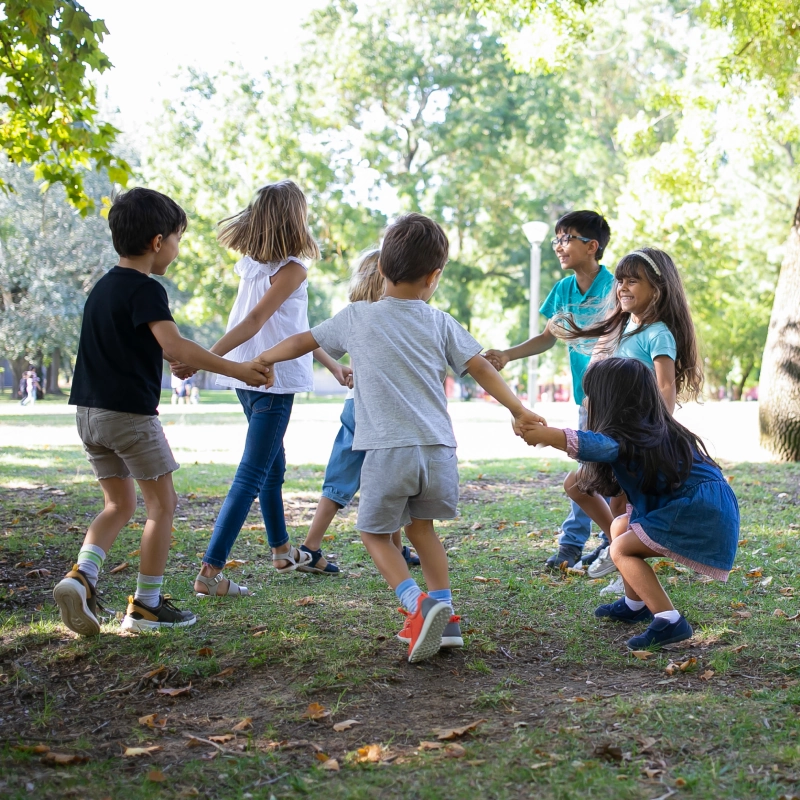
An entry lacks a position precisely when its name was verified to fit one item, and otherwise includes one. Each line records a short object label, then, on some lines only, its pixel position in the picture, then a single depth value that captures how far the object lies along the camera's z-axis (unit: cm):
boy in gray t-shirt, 354
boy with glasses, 508
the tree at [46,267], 3594
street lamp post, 2020
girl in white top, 447
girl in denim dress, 365
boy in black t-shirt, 375
